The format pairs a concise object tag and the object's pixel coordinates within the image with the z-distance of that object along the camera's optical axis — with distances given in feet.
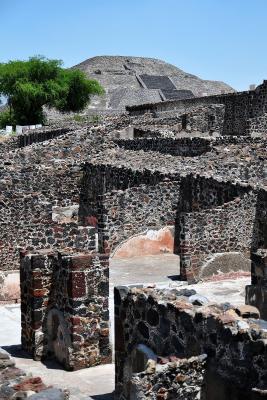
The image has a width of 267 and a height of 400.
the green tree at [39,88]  167.12
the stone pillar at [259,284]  28.32
